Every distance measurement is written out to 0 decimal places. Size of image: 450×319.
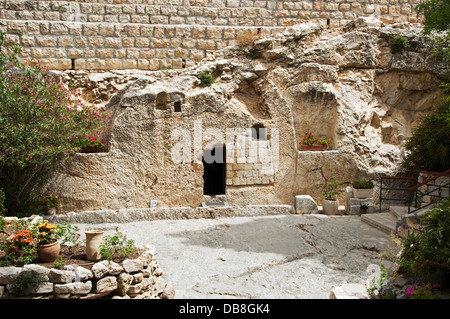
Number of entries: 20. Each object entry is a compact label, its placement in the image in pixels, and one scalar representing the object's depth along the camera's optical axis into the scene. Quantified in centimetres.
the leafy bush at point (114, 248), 577
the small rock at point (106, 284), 529
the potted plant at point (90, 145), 983
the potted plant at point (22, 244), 577
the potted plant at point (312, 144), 1149
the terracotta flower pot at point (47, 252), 571
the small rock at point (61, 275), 518
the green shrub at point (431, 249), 458
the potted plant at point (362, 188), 1080
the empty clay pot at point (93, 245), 582
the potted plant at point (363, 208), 1062
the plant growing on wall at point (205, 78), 1100
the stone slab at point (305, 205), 1070
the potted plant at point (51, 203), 951
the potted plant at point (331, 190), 1070
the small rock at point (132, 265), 549
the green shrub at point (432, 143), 1015
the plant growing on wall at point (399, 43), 1181
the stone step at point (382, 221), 903
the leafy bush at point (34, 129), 845
